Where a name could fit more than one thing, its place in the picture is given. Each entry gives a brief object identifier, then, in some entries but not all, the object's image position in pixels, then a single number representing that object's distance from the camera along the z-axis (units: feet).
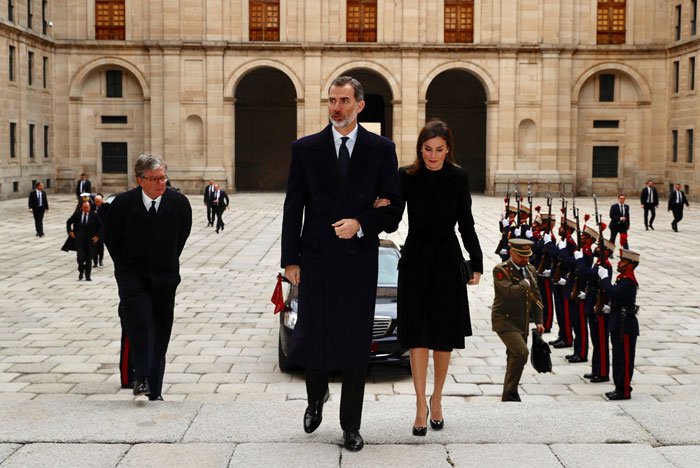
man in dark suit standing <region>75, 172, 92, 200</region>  96.17
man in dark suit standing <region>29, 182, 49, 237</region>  80.43
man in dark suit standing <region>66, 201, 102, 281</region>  54.29
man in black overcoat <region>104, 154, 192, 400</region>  21.52
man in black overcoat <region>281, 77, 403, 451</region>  16.38
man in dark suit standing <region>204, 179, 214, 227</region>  88.07
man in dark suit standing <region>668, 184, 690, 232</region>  88.33
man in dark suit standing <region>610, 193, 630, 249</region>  71.79
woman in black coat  17.74
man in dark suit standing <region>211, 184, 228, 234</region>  86.22
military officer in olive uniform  25.29
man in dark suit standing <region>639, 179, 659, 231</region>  90.99
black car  30.27
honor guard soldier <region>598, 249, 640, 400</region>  27.20
